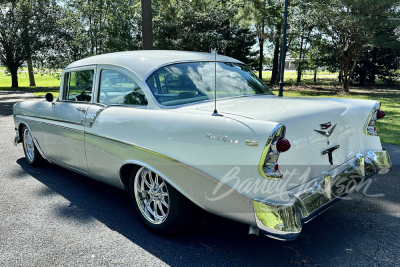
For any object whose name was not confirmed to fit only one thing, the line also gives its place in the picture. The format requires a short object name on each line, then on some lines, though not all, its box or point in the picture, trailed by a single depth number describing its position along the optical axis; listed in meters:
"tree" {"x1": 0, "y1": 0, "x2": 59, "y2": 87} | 25.08
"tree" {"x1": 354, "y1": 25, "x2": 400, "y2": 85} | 25.17
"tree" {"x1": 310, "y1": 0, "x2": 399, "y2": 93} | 15.62
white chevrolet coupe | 2.27
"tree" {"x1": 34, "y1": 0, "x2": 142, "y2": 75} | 24.88
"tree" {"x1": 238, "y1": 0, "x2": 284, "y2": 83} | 18.97
